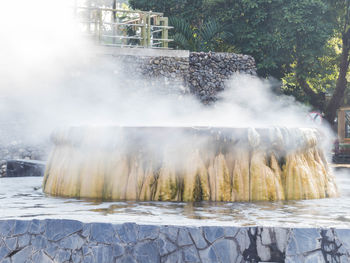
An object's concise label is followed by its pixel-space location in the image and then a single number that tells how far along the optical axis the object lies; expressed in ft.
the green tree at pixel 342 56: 87.56
